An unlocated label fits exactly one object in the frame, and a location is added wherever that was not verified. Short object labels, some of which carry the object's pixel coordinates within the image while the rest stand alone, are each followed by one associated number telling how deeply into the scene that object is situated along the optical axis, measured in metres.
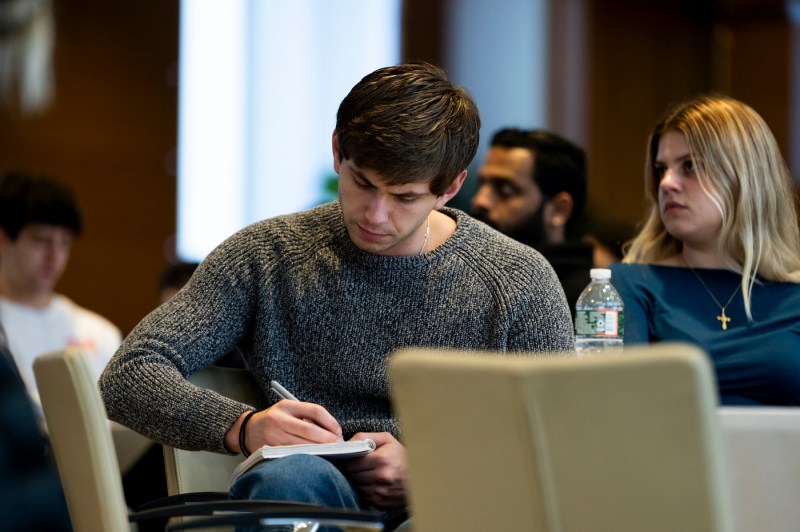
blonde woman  5.43
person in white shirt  9.05
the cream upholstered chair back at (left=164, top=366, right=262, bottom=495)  4.44
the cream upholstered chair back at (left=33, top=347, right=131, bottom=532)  3.35
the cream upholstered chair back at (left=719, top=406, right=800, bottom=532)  3.88
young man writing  4.11
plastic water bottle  5.32
